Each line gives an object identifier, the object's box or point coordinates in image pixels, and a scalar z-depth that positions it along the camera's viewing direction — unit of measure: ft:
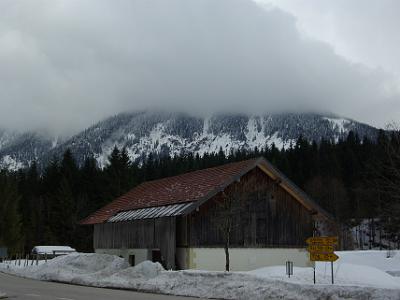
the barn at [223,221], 109.70
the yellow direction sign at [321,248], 69.15
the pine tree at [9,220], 234.72
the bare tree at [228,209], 104.47
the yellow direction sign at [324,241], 69.05
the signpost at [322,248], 68.80
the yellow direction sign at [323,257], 68.18
